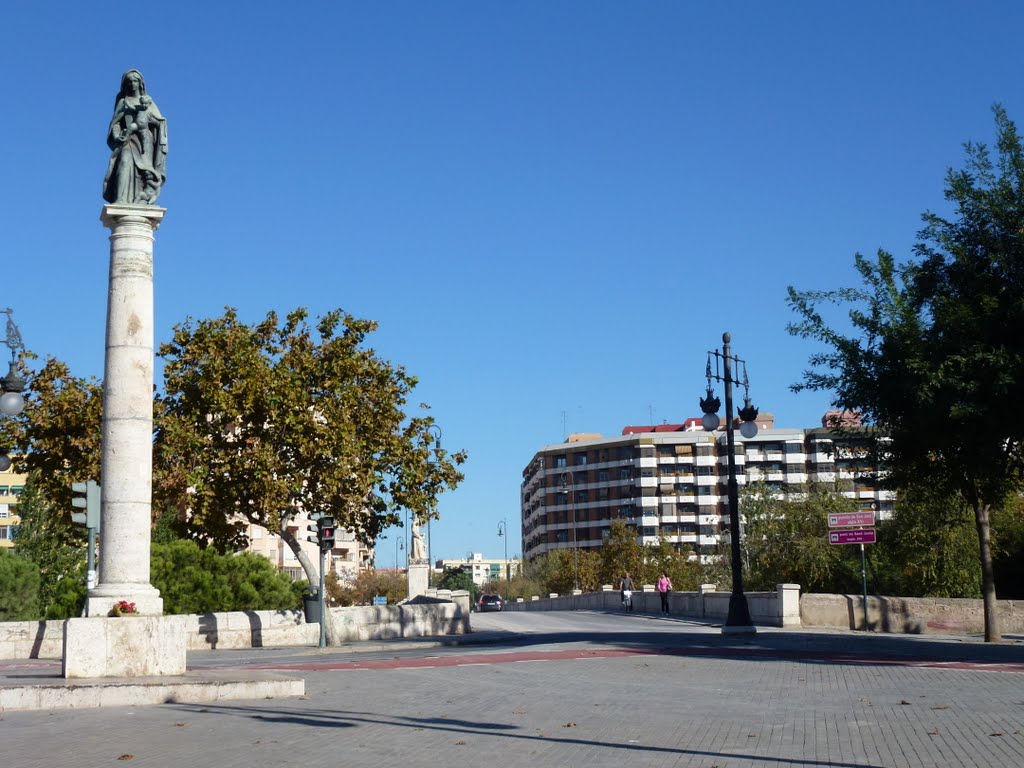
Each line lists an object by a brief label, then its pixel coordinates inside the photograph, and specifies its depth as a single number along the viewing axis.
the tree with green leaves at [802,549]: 50.75
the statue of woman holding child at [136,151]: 17.59
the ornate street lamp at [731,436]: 26.72
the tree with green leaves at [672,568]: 89.25
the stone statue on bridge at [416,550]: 52.03
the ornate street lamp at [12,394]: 24.17
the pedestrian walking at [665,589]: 47.44
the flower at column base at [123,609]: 15.45
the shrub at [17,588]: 31.00
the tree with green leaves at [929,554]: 43.62
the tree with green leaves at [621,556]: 97.75
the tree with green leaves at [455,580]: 129.12
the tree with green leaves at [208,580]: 34.50
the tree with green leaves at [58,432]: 30.75
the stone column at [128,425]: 16.17
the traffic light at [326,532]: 27.17
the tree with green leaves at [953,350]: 19.89
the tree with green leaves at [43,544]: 41.28
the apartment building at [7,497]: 124.47
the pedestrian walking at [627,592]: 52.62
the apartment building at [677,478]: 137.00
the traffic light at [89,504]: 21.95
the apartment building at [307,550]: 92.62
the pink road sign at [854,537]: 30.33
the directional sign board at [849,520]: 30.89
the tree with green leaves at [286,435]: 28.12
